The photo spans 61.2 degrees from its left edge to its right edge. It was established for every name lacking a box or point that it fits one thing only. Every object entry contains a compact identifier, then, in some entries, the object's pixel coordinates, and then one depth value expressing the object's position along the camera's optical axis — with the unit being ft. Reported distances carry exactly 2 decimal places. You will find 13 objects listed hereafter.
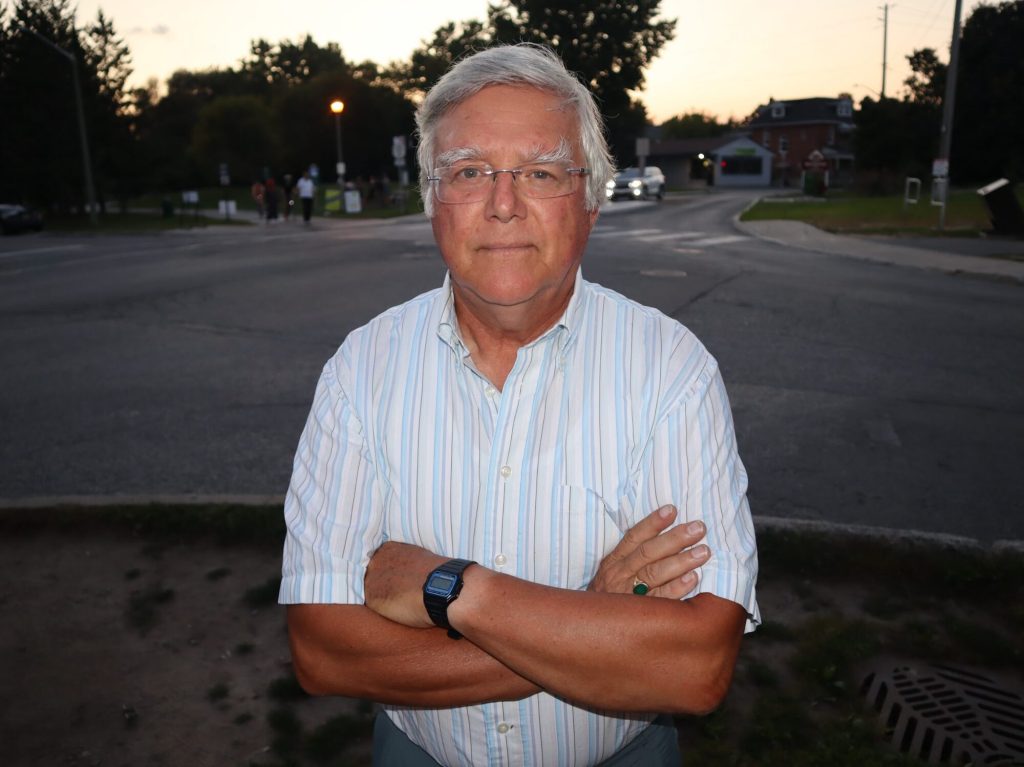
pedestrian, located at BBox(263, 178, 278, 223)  114.32
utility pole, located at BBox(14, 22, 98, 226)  102.89
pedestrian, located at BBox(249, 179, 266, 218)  125.06
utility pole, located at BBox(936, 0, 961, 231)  69.56
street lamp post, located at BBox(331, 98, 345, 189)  128.30
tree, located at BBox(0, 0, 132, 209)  119.14
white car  149.18
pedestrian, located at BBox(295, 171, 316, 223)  107.14
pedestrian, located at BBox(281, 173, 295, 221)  121.60
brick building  317.22
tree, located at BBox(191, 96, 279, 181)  244.22
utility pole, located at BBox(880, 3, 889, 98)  229.25
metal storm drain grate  10.05
